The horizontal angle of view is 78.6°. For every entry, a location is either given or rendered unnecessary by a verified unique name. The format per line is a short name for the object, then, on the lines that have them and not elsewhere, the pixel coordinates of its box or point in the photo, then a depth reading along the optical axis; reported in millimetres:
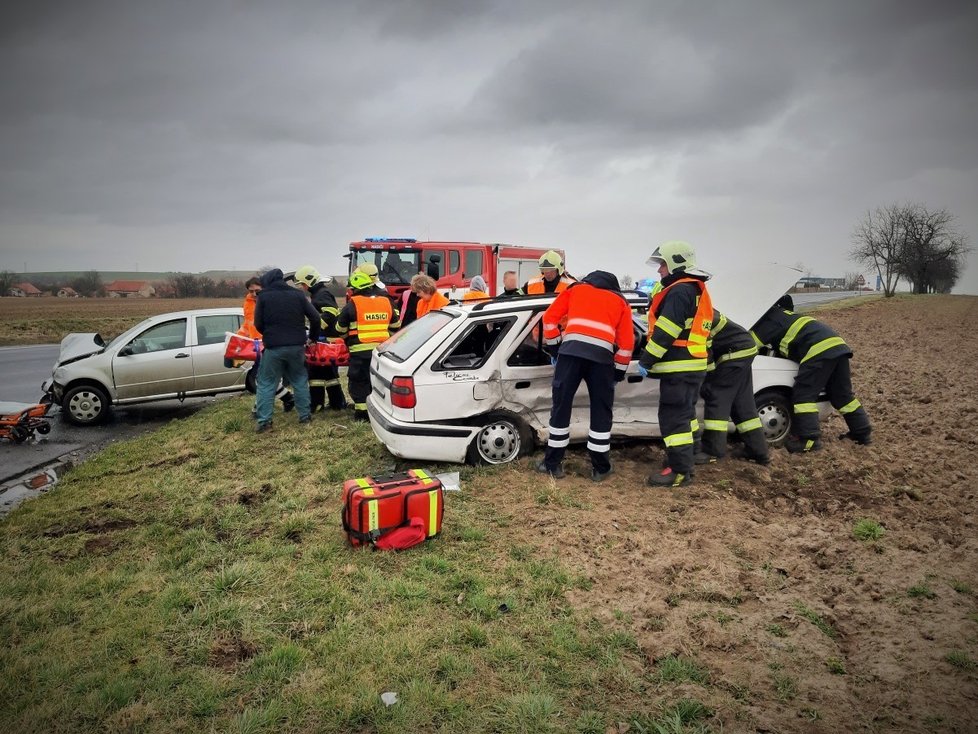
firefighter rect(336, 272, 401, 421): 7152
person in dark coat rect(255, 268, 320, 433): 7055
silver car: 8500
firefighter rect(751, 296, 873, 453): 5832
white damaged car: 5355
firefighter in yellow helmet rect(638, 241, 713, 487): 5004
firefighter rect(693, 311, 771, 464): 5477
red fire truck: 15984
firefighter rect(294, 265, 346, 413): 8031
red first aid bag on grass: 4004
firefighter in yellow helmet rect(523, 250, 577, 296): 6789
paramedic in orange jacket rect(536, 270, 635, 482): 5012
